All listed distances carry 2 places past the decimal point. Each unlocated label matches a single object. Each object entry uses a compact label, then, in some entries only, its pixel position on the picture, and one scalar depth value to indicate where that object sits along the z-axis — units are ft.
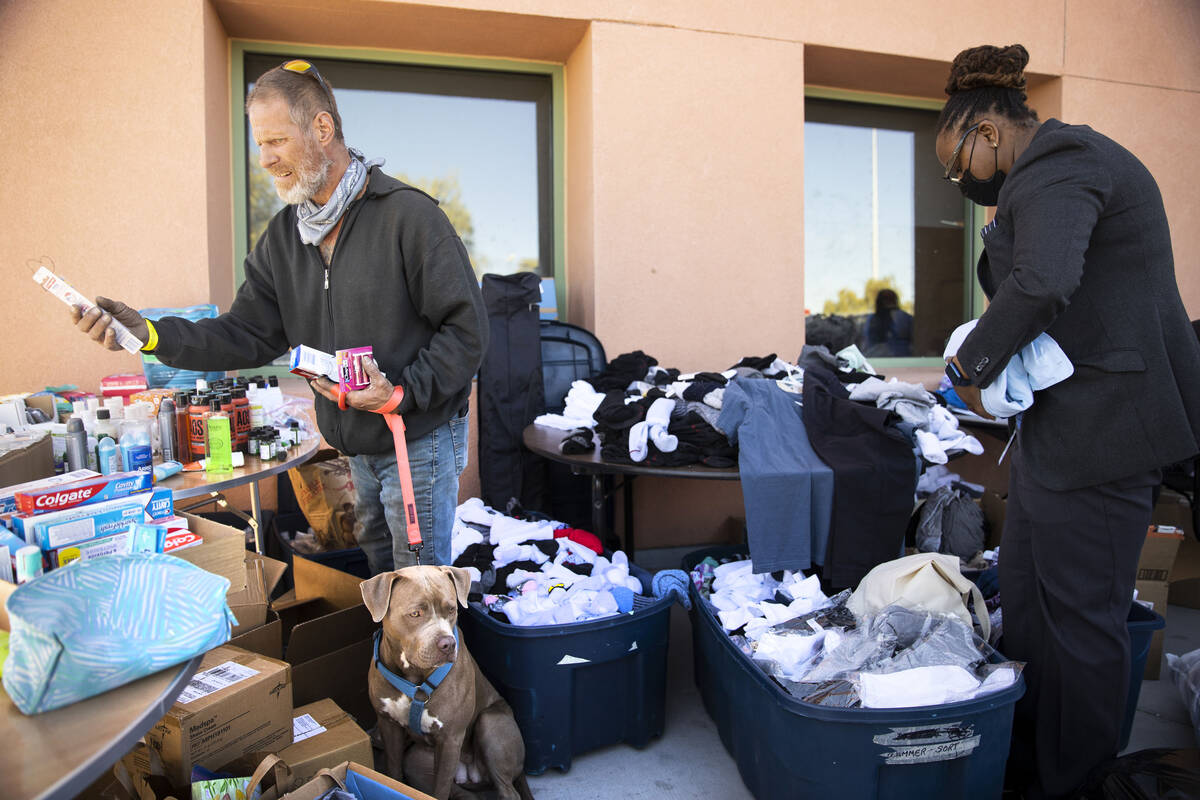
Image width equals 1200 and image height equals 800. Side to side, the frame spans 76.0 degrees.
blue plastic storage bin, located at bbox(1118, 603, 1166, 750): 8.22
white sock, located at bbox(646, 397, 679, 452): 10.63
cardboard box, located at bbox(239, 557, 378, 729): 8.60
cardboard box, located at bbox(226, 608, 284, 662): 8.20
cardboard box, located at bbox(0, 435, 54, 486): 6.85
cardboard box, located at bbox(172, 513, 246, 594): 5.65
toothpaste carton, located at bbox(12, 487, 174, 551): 4.57
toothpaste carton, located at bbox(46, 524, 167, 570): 4.57
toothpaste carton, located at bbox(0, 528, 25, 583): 4.38
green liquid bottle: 8.82
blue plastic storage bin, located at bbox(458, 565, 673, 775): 8.48
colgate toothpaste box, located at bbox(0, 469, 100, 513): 5.03
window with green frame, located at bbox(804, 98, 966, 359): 18.29
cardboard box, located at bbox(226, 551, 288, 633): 8.26
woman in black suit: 6.31
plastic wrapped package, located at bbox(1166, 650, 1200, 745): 9.21
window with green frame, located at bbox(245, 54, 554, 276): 15.80
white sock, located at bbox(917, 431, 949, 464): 10.96
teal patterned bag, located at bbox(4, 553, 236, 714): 3.40
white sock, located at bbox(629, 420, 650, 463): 10.47
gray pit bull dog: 7.09
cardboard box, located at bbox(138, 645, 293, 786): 6.30
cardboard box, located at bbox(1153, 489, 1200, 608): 13.01
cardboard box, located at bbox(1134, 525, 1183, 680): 11.35
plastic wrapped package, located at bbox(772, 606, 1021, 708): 7.06
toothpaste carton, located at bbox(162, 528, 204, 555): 5.25
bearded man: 7.18
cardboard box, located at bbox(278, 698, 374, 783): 6.93
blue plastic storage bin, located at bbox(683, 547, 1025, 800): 6.77
